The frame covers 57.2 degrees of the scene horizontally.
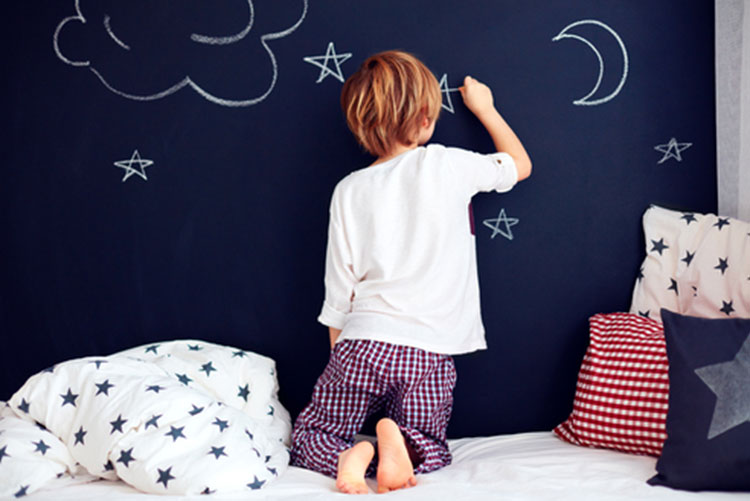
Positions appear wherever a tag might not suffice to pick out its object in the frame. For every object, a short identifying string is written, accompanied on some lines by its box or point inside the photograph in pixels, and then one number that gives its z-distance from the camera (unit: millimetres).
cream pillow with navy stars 1577
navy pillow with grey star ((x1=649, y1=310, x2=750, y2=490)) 1253
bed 1304
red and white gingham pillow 1486
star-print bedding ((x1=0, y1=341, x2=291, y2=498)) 1386
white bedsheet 1281
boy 1552
